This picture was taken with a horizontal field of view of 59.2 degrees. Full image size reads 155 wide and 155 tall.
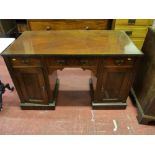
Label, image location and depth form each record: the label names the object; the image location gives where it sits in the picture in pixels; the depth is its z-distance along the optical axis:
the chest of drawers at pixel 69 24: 2.03
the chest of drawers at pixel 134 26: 1.93
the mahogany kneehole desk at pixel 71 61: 1.17
